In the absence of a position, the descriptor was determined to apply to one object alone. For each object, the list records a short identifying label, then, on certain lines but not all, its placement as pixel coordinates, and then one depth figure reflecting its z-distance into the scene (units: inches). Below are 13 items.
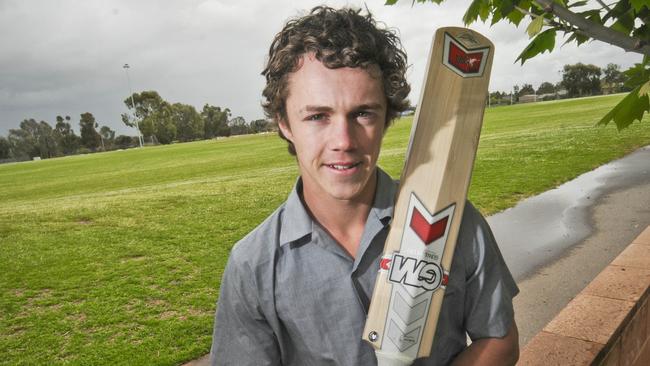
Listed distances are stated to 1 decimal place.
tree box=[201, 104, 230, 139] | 3523.6
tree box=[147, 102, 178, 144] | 3257.9
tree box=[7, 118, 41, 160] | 3494.1
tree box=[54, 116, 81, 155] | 3403.1
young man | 47.8
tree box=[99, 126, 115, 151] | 3498.8
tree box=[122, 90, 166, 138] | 3361.0
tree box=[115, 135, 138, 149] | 3494.1
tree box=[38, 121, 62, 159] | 3454.7
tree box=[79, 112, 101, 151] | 3400.6
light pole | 3270.2
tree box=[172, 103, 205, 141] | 3444.9
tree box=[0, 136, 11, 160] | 3467.0
